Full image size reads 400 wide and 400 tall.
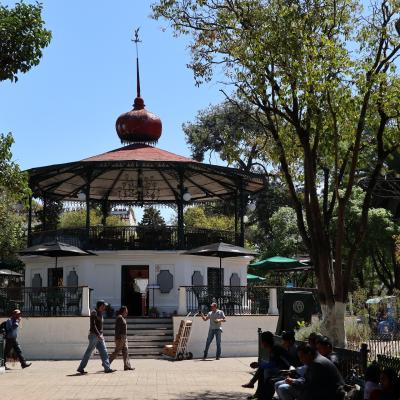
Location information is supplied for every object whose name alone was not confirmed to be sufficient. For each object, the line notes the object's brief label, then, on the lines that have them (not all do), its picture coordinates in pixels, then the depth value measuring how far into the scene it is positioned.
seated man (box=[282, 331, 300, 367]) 12.18
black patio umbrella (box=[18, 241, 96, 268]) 25.80
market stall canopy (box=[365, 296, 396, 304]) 26.96
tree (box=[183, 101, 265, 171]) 51.80
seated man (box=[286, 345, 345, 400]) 9.19
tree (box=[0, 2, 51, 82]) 12.32
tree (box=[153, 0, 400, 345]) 14.46
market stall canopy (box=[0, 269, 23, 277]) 34.55
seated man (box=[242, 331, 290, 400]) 11.54
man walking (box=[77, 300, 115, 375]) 17.92
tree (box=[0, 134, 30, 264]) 13.05
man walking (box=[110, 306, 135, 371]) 18.73
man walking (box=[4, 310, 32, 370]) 19.45
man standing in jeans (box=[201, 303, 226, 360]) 22.08
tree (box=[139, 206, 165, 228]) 48.09
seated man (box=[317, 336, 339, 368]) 10.36
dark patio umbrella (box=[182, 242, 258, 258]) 26.22
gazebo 28.55
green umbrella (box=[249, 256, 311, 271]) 31.48
